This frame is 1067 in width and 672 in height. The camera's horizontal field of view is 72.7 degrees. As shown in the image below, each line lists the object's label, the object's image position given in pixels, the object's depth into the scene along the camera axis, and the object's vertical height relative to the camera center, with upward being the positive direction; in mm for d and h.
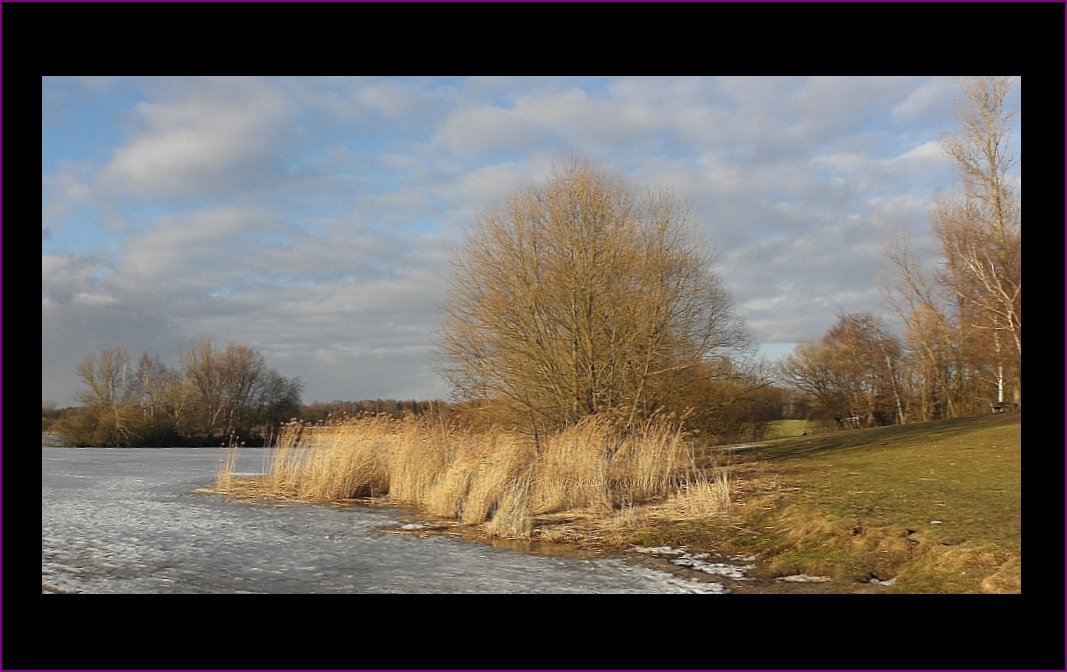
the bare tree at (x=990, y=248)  20547 +3545
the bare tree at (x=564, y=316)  13273 +1010
